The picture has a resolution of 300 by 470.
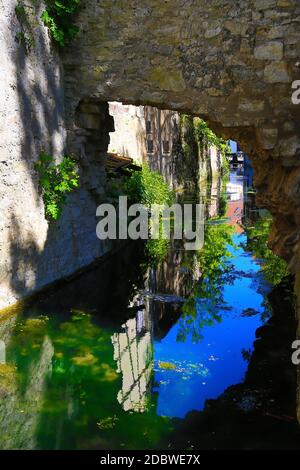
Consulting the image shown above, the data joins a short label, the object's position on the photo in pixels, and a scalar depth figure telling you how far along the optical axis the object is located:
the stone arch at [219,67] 6.09
